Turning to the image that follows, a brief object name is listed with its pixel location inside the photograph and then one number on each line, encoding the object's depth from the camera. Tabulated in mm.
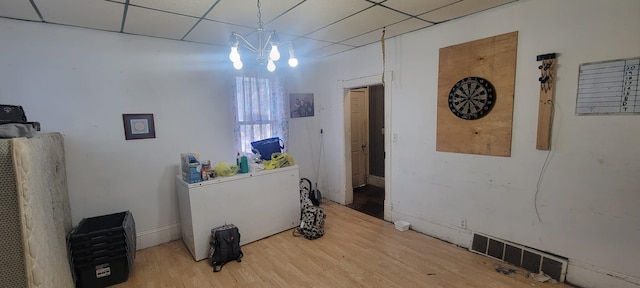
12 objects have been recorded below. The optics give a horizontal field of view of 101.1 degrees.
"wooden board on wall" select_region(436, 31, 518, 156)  2498
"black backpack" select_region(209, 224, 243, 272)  2677
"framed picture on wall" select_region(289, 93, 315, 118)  4492
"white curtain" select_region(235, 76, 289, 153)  3828
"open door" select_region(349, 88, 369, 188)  5113
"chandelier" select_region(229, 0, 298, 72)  1996
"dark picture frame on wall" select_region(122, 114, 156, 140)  2957
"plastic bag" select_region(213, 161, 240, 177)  2969
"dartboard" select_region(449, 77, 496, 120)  2619
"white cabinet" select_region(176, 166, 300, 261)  2775
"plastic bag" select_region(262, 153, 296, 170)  3336
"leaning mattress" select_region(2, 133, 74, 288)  1300
